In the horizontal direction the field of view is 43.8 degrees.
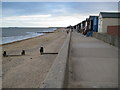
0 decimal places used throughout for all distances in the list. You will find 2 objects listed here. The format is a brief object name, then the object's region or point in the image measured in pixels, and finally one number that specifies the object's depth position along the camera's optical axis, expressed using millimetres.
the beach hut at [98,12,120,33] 26938
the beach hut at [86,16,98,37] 33175
